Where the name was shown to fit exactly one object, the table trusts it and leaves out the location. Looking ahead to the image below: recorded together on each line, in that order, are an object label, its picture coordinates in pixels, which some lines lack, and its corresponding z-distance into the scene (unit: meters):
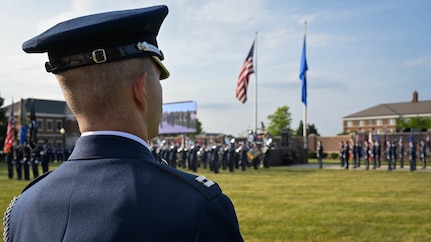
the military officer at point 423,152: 29.28
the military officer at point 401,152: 29.32
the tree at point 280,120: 79.50
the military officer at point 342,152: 31.25
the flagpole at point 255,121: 33.90
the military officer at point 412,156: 27.23
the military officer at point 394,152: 28.09
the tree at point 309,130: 93.31
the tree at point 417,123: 81.38
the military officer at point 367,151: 28.88
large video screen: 50.84
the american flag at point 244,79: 29.83
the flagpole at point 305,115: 34.81
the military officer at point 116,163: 1.53
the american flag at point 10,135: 24.95
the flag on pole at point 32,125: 28.74
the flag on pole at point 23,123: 25.36
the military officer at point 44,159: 23.66
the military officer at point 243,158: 28.48
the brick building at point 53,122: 76.75
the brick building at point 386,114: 100.31
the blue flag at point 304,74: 34.38
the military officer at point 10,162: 23.61
